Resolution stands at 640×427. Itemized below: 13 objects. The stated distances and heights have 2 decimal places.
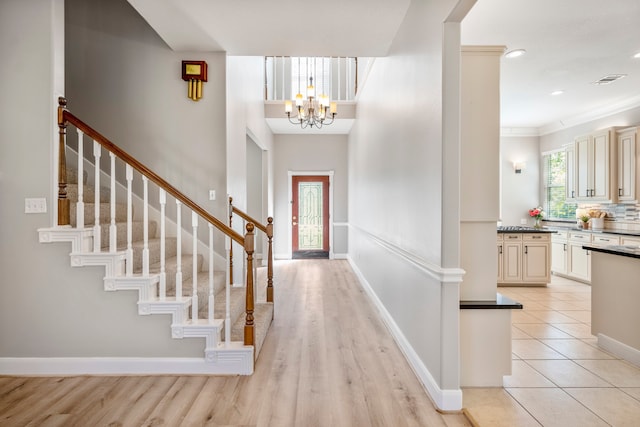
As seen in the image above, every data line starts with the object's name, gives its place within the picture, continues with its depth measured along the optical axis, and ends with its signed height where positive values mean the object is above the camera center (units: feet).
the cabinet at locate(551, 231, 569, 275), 20.75 -2.68
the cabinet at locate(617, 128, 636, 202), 17.33 +2.21
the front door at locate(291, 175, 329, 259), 28.37 -0.55
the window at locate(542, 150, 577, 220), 23.30 +1.48
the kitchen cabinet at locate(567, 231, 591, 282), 19.06 -2.80
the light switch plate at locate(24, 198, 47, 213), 8.82 +0.14
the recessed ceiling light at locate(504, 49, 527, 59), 12.98 +5.88
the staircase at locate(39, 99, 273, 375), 8.74 -2.20
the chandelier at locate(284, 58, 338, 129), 17.90 +5.54
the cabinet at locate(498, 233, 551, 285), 18.29 -2.60
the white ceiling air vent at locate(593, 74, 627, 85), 15.21 +5.81
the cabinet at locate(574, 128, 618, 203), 18.37 +2.32
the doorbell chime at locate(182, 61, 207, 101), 12.21 +4.70
